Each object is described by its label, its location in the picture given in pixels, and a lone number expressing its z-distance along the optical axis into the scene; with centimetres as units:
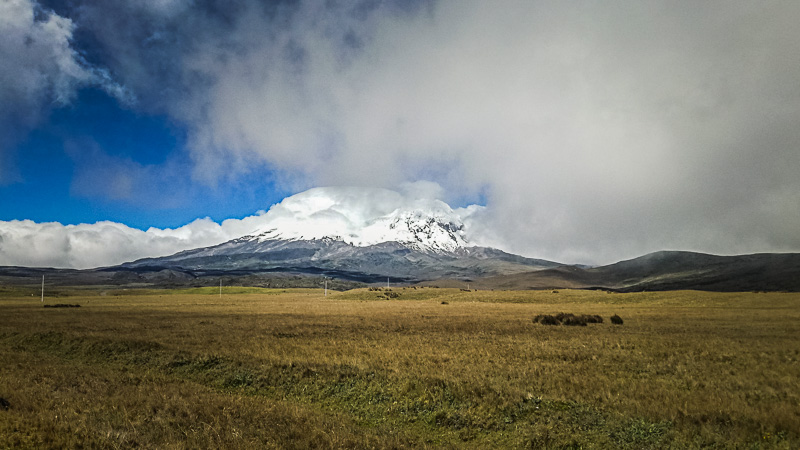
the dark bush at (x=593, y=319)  4435
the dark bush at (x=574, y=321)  4216
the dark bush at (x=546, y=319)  4238
